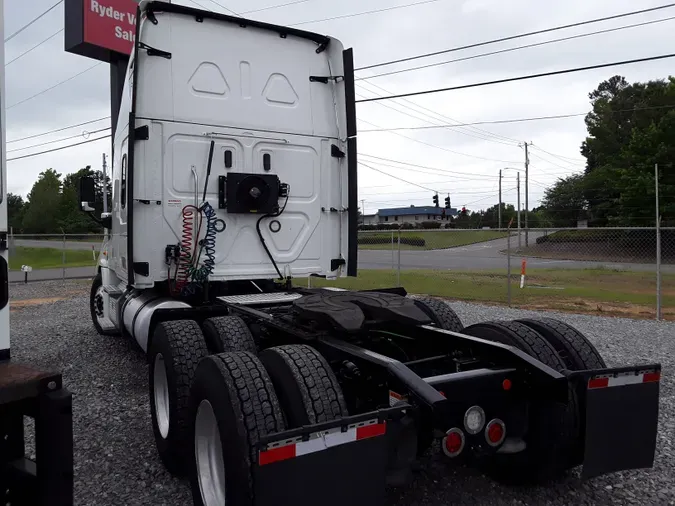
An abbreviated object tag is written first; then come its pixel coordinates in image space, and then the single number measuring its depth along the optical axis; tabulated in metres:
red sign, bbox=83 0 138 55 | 16.33
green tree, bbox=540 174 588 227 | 55.72
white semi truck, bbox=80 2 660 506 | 2.69
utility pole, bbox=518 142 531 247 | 58.59
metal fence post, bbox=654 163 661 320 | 10.33
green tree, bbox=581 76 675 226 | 37.84
